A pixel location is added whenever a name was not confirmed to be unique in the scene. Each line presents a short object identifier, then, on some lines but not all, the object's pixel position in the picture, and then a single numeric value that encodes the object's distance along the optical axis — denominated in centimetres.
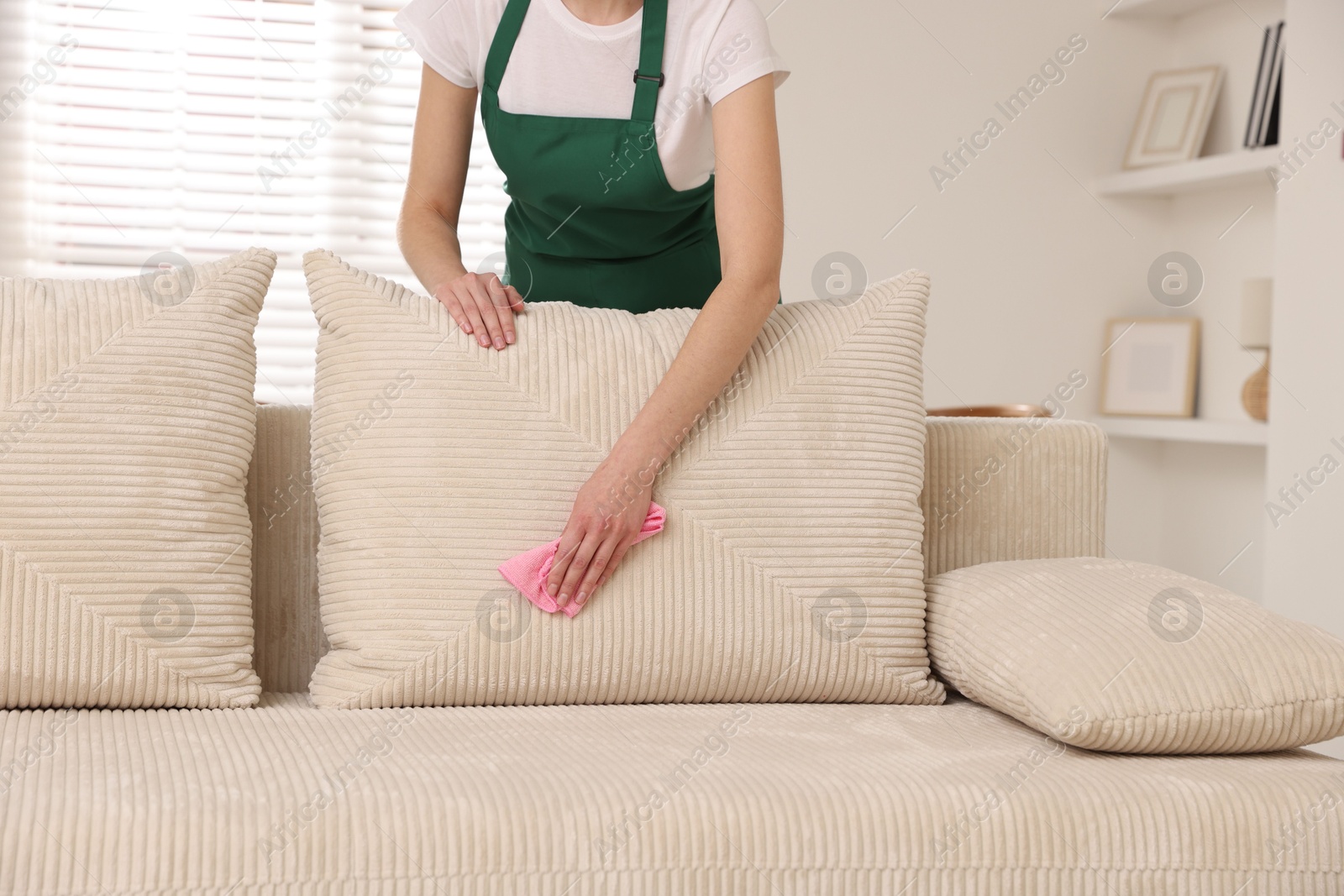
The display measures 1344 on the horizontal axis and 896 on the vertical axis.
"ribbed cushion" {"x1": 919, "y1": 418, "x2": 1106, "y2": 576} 145
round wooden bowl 196
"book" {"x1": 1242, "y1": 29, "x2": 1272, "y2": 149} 283
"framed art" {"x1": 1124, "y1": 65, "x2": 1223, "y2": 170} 310
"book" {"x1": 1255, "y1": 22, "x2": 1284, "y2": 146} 281
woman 121
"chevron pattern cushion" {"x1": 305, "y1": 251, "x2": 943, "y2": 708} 117
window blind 290
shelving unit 298
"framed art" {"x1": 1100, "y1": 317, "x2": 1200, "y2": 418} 316
